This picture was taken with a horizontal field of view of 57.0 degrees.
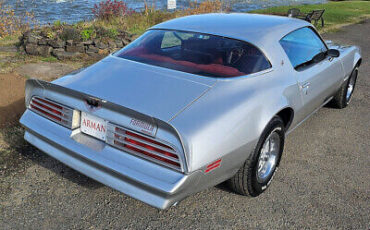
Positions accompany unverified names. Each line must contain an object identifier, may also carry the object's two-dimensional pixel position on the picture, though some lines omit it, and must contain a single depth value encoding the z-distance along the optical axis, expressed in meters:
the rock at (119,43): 7.61
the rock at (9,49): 7.40
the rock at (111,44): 7.42
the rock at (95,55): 7.10
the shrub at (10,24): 10.11
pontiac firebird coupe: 2.25
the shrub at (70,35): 7.21
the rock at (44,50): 6.91
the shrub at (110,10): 10.28
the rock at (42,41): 7.00
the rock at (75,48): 7.07
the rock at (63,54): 6.81
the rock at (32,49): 6.95
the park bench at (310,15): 12.43
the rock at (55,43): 6.99
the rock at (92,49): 7.18
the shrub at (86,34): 7.32
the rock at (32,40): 7.06
